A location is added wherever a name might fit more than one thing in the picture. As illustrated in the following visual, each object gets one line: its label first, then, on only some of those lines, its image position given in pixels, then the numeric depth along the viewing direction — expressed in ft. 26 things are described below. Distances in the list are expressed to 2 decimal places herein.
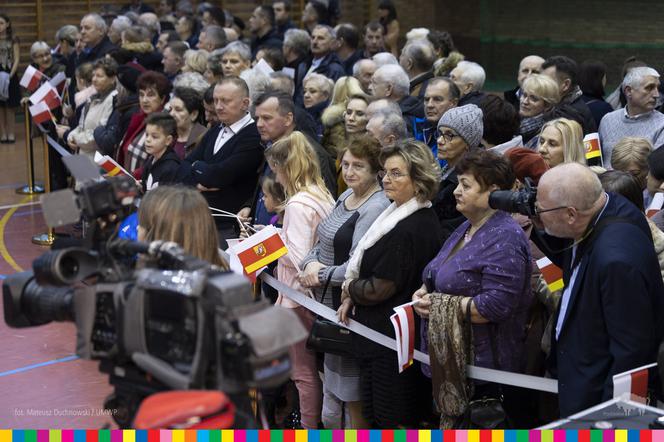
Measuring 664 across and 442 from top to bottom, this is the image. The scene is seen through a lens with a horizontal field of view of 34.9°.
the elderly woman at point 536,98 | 23.58
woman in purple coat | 15.96
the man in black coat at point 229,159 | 23.26
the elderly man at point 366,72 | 31.63
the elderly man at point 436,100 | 23.54
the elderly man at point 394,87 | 26.68
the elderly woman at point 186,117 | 26.30
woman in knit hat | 19.03
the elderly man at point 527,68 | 29.60
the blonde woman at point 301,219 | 19.51
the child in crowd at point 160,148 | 24.52
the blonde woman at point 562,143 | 19.81
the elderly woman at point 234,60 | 32.99
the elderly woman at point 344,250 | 18.43
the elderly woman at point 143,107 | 27.81
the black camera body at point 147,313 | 9.55
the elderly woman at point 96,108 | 31.76
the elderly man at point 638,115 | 23.88
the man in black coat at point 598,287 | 13.91
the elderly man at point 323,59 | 37.93
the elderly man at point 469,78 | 27.37
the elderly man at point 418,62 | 30.78
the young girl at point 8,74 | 50.55
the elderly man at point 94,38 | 41.96
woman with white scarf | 17.40
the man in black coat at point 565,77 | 25.91
